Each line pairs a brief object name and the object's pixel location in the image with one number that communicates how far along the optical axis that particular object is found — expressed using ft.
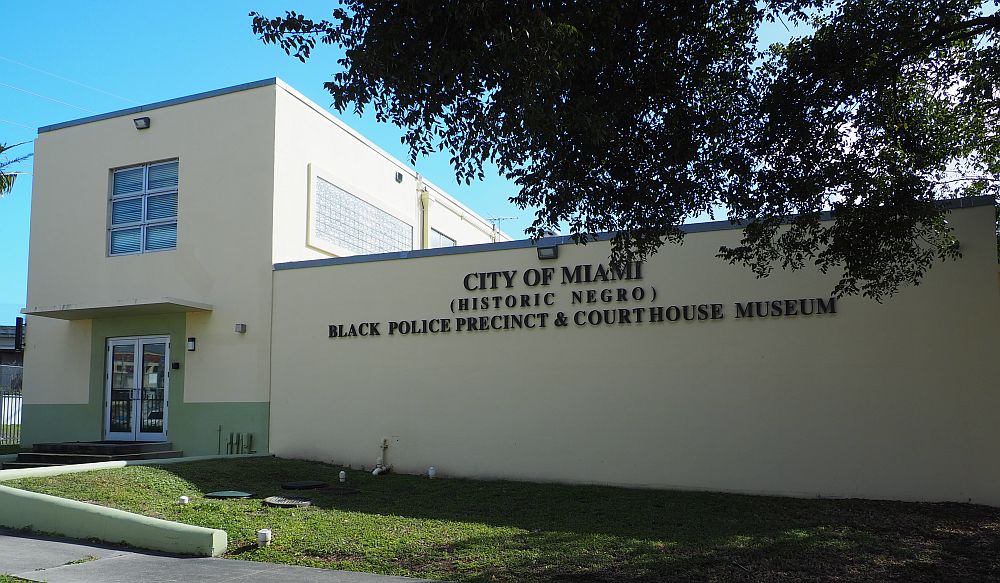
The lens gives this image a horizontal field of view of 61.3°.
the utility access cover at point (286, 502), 33.55
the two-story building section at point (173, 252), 50.90
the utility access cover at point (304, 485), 38.34
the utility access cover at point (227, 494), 34.71
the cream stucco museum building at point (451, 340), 36.47
